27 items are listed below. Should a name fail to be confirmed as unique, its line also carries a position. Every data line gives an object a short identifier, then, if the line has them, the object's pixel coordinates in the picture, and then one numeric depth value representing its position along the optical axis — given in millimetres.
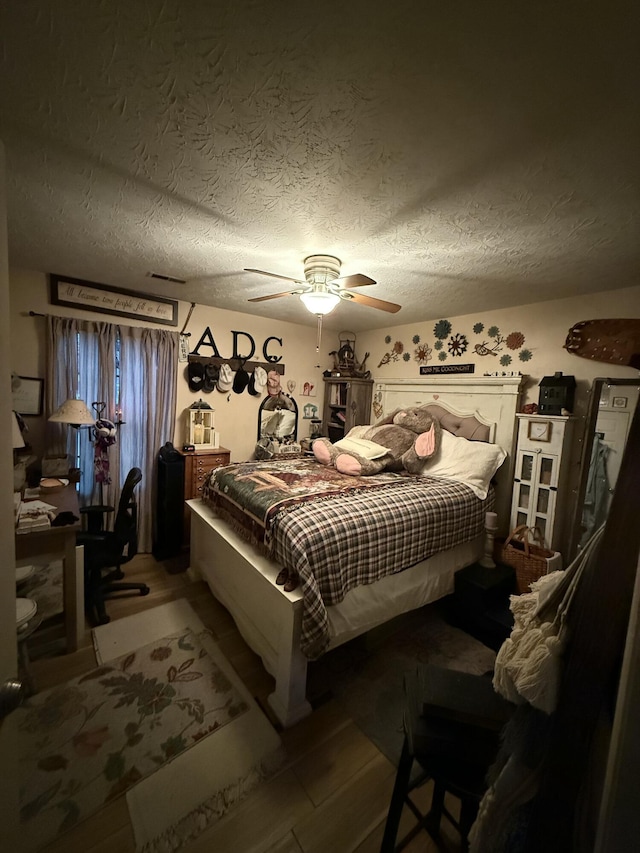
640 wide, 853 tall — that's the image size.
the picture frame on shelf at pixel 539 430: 2538
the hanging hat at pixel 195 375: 3404
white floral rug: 1248
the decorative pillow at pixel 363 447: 3035
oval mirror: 4031
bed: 1643
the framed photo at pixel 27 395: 2587
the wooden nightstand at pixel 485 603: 2201
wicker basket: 2404
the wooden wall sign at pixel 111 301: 2701
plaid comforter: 1655
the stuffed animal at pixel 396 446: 2945
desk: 1818
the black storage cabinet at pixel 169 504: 3104
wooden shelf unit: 4152
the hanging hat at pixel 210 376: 3504
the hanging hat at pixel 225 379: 3607
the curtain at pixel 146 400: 3057
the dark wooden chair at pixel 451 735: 885
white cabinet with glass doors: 2490
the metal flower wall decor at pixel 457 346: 2947
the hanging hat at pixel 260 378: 3873
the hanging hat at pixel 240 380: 3742
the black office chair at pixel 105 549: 2273
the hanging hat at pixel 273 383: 3984
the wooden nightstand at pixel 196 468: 3205
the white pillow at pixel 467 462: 2744
